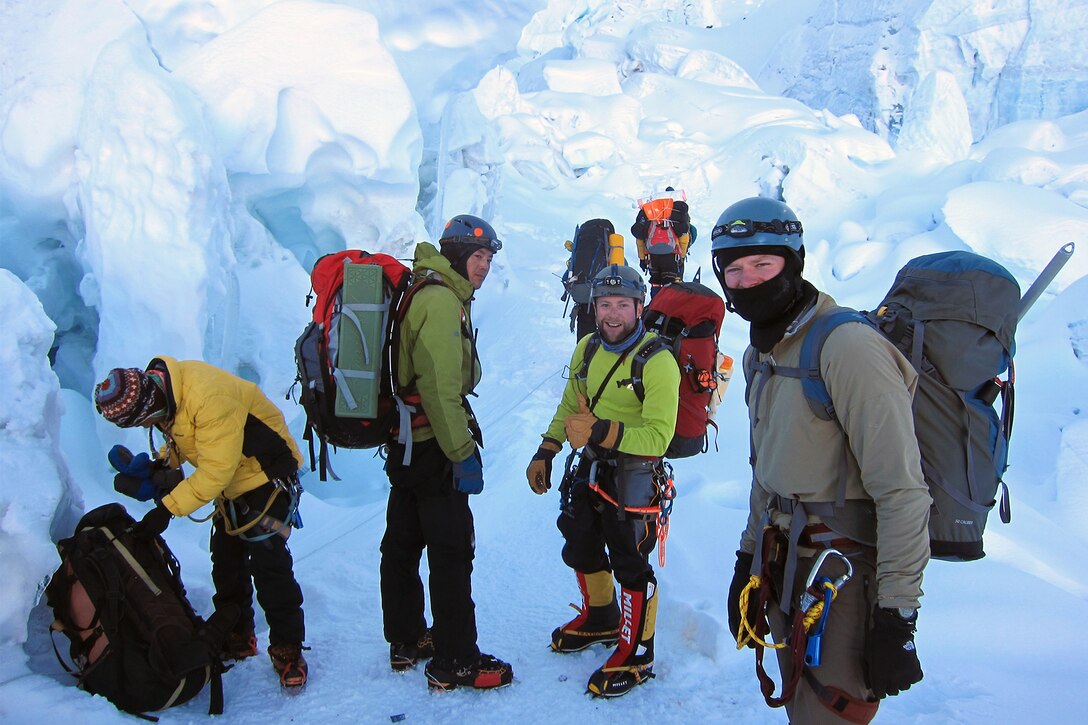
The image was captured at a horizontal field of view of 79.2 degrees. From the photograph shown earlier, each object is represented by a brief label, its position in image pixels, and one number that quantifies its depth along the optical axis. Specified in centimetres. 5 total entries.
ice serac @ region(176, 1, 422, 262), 634
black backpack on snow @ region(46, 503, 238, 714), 240
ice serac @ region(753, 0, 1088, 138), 2639
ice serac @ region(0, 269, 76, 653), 251
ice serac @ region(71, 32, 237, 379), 500
